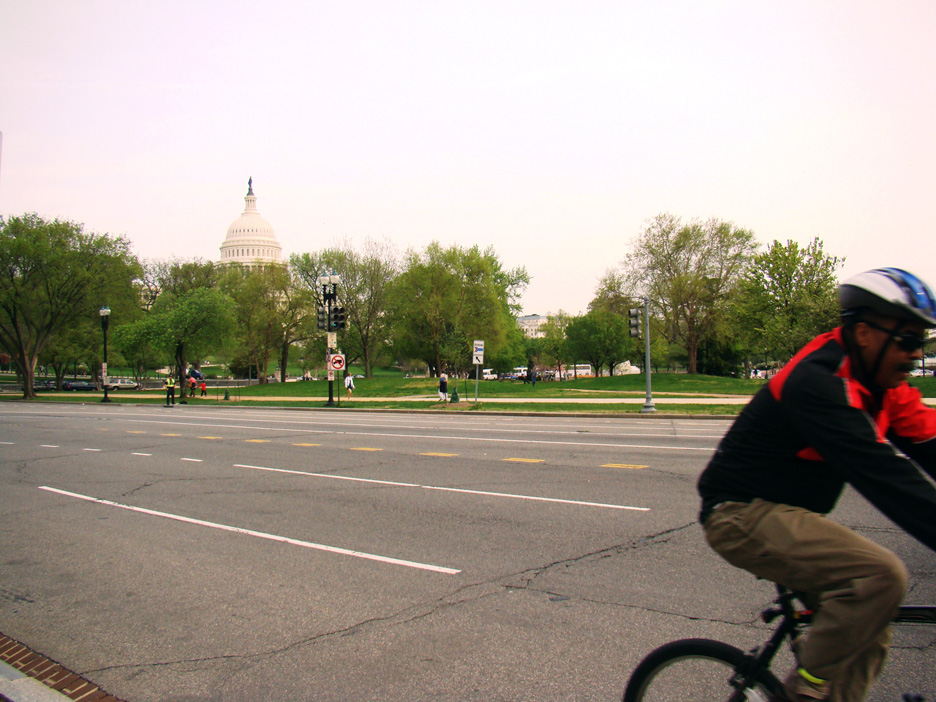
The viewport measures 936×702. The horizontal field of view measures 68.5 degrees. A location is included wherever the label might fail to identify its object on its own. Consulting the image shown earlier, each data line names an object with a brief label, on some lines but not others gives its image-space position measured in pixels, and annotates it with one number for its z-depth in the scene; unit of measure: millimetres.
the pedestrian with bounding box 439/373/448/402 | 33750
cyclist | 2289
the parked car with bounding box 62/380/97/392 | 78281
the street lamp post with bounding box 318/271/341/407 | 30547
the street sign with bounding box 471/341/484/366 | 28178
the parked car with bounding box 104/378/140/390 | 73394
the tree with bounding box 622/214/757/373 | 54781
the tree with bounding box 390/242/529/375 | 59938
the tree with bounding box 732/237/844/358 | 43188
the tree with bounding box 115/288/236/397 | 45469
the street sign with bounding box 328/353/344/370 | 30484
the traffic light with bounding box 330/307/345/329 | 29875
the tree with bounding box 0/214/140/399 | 46406
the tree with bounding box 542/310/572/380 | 104875
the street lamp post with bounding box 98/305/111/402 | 41281
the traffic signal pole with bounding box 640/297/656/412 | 25181
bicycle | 2588
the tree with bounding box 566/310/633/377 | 77500
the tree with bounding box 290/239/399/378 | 62312
